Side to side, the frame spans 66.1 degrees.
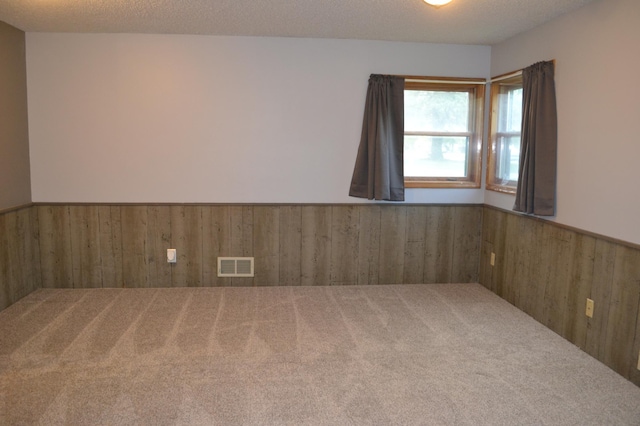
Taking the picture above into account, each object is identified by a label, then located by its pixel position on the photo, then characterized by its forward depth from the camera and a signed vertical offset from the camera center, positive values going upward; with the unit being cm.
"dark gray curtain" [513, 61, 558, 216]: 361 +11
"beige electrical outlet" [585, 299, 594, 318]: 323 -96
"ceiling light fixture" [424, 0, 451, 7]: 288 +92
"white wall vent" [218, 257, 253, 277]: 467 -105
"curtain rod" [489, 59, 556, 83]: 412 +74
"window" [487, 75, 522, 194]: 436 +23
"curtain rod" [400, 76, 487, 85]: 464 +74
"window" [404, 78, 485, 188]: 475 +25
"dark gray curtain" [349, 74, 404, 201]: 447 +13
